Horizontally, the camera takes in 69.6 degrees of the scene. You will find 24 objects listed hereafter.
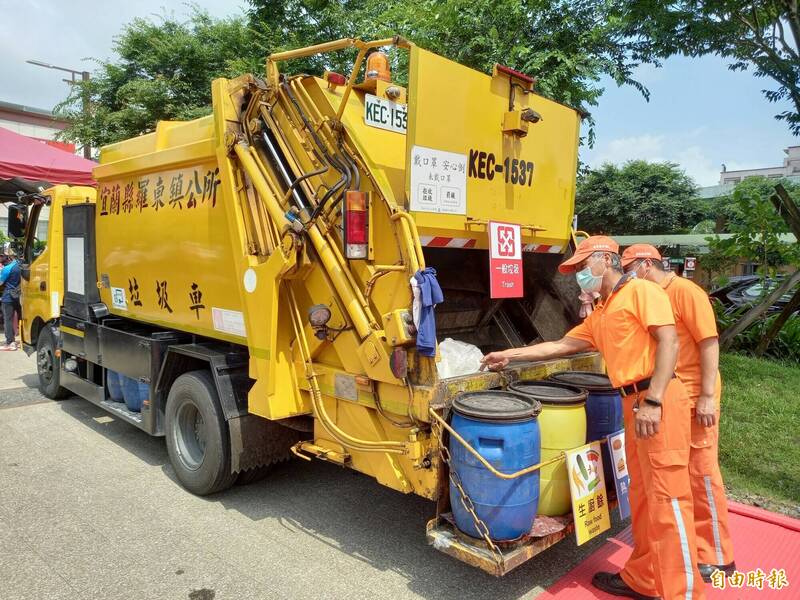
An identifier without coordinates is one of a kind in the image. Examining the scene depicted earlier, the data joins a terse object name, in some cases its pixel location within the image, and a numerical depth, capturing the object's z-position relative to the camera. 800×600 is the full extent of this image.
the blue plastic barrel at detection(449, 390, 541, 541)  2.53
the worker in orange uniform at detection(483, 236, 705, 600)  2.54
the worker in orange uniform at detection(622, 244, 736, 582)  2.84
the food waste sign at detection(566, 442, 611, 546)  2.72
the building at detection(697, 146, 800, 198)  52.94
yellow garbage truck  2.83
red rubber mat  2.84
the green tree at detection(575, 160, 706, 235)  28.05
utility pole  13.27
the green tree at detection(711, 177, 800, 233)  7.91
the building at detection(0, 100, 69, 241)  31.20
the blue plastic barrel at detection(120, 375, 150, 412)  4.88
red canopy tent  11.12
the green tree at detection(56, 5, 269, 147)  12.26
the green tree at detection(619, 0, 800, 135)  6.35
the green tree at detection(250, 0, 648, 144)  6.70
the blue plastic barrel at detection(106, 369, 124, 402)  5.11
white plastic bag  3.20
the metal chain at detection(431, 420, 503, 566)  2.51
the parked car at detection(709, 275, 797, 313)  9.05
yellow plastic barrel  2.83
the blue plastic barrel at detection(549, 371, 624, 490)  3.25
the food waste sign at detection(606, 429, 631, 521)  2.97
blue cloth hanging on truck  2.63
